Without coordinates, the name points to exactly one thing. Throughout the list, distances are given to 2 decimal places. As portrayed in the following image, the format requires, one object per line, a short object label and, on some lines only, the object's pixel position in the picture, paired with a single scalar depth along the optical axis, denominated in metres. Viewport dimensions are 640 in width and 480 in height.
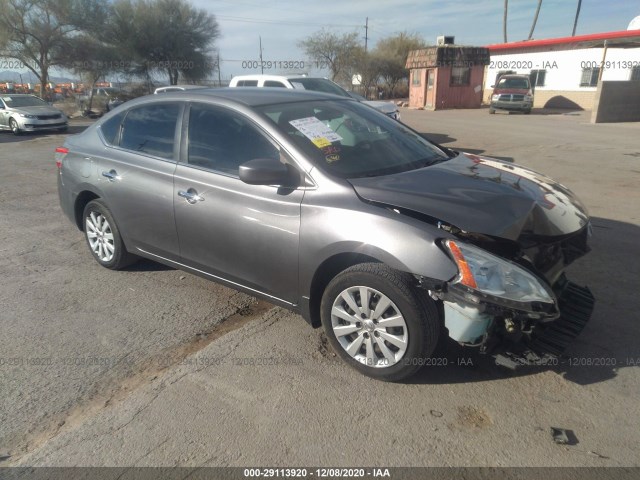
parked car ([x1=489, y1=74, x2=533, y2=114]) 25.11
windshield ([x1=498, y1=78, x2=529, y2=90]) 25.45
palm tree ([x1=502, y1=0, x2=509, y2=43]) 50.91
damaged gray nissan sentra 2.74
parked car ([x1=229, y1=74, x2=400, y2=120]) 11.71
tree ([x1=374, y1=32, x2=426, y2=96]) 44.72
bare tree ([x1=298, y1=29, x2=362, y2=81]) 46.41
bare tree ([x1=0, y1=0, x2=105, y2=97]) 30.73
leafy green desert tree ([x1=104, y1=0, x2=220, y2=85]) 36.34
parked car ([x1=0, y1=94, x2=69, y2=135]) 17.41
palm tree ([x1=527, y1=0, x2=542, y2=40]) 50.97
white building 25.63
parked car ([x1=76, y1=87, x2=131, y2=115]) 30.05
